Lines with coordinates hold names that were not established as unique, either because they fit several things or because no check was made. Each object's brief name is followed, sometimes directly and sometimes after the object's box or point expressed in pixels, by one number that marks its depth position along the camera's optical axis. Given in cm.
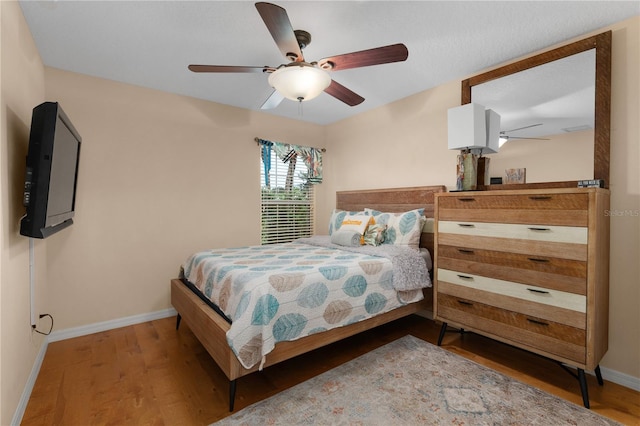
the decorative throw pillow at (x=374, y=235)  297
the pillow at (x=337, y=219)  339
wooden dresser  178
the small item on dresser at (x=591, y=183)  195
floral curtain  396
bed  170
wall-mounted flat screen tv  157
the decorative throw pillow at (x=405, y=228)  281
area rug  163
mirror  208
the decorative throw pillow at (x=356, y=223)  308
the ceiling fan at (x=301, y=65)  171
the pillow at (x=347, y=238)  298
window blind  403
